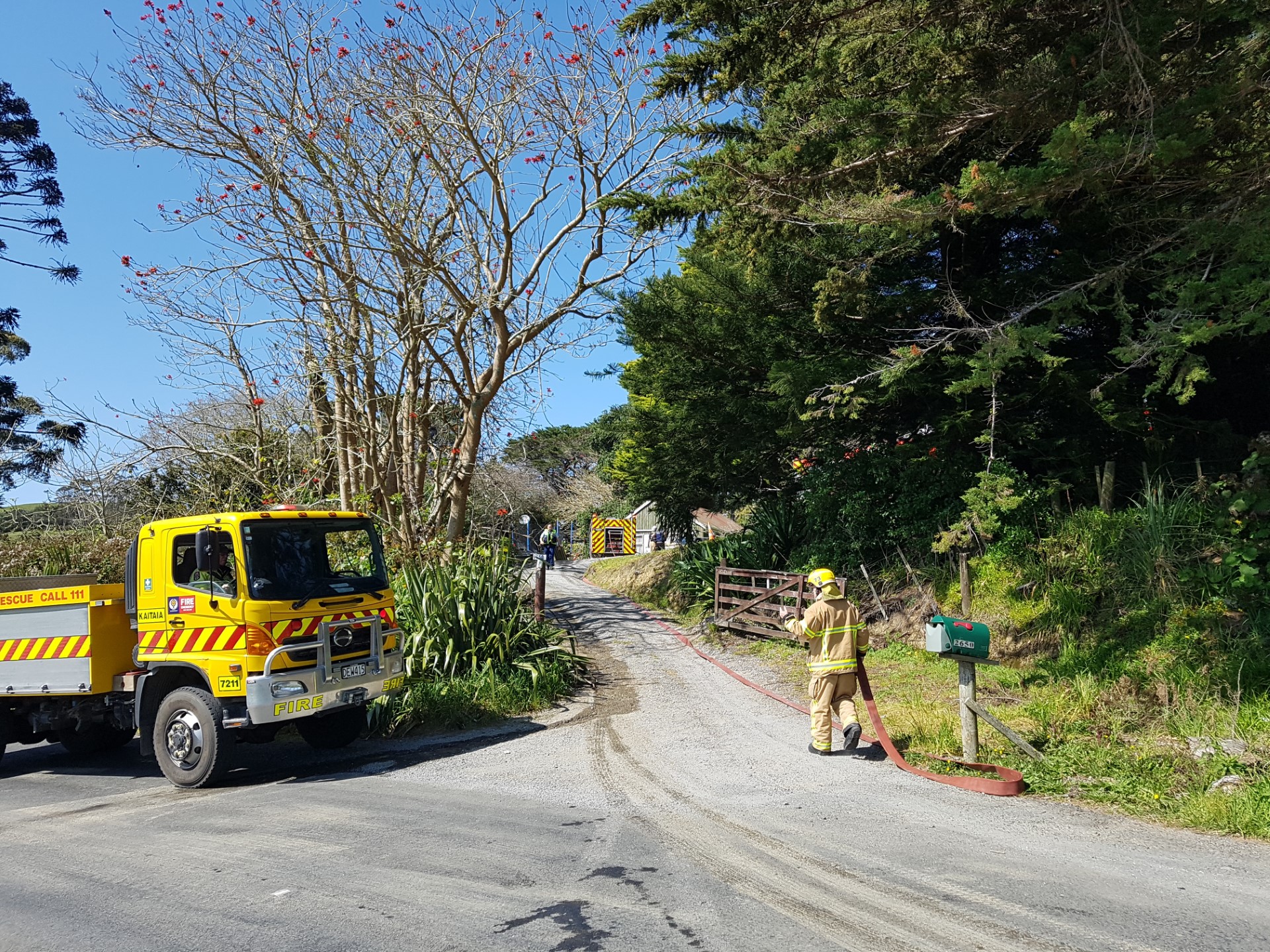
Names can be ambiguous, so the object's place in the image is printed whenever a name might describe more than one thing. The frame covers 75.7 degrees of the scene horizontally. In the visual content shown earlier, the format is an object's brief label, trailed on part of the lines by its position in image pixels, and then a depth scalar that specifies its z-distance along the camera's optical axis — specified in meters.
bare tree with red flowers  12.91
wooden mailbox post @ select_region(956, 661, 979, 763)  6.36
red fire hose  5.84
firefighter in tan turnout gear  7.18
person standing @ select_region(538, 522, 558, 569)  30.31
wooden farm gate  12.27
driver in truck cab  7.34
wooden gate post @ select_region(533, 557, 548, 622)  11.72
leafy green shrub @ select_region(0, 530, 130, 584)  14.35
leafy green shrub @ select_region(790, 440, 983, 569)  12.14
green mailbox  6.18
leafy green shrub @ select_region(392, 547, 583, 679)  10.18
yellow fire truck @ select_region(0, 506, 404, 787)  7.21
